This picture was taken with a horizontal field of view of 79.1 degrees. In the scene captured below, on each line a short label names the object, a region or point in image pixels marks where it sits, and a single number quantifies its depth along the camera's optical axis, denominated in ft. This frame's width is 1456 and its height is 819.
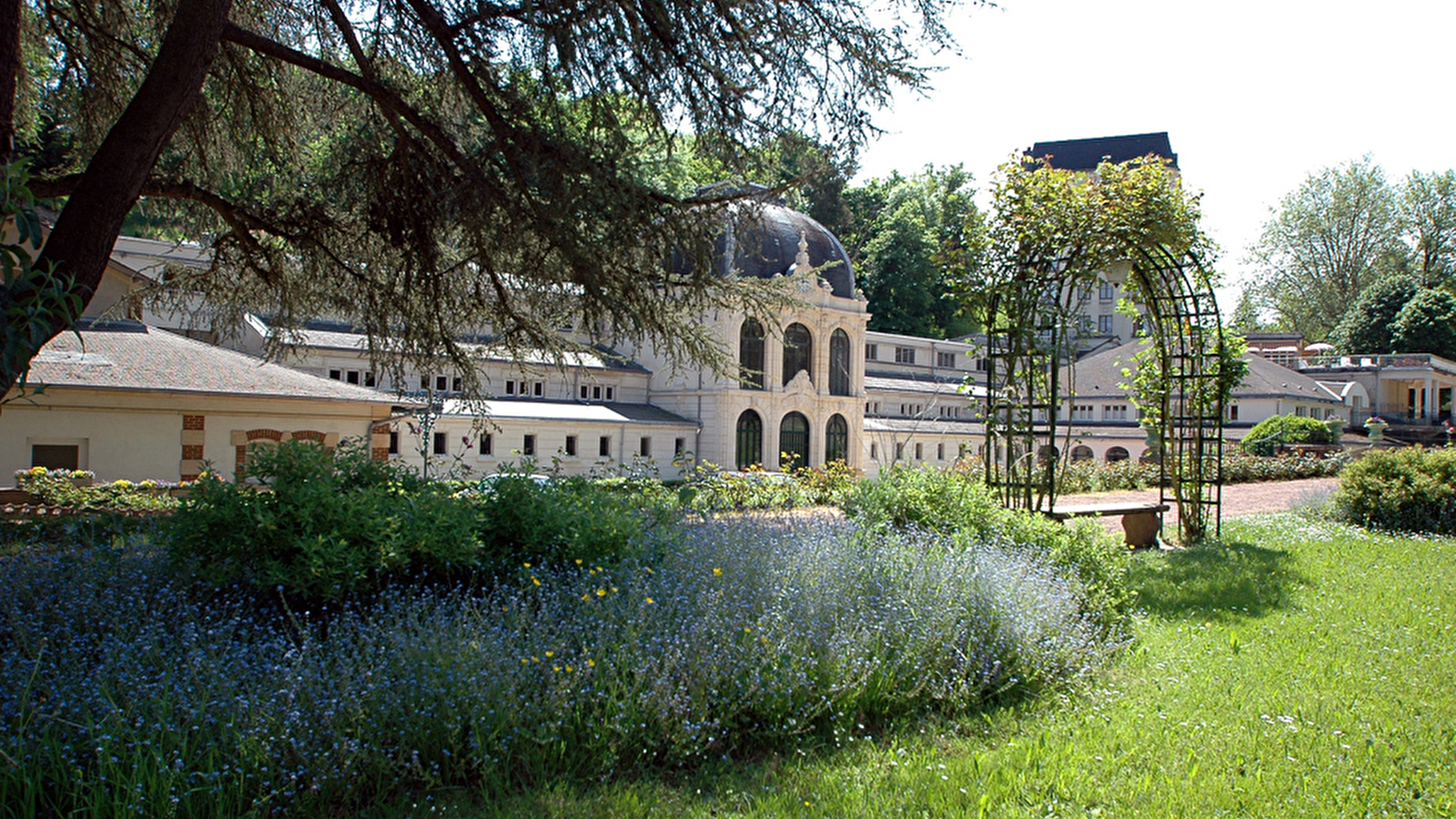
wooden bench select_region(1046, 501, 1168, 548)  42.37
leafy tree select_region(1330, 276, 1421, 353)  198.59
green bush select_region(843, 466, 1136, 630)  26.40
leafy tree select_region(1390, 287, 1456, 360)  193.26
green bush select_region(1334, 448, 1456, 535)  45.21
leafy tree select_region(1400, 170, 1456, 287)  207.82
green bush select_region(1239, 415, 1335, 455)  118.32
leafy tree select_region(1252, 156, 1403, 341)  208.13
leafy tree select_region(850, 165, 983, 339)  200.85
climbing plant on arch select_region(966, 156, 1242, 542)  39.40
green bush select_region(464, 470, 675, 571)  22.59
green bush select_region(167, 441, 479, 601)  18.76
